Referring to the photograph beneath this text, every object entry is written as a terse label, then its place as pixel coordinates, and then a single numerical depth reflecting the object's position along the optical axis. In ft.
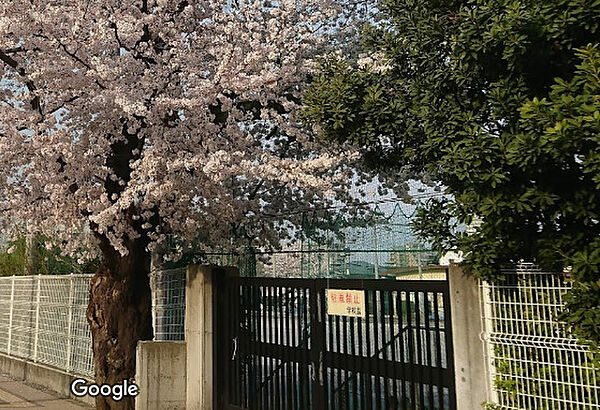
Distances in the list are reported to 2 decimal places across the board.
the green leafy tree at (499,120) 11.66
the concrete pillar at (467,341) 15.62
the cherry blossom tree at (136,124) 23.48
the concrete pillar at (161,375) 26.09
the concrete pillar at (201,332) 25.84
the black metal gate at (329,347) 17.15
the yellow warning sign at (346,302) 19.39
